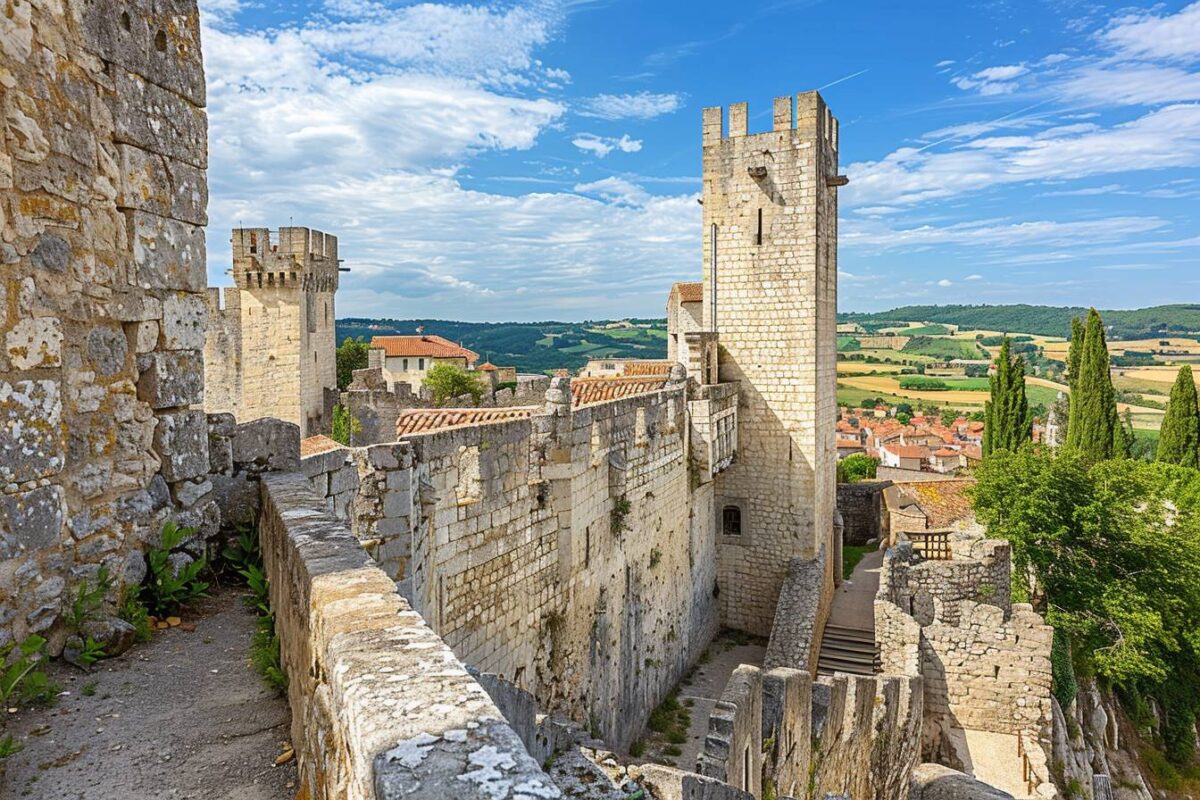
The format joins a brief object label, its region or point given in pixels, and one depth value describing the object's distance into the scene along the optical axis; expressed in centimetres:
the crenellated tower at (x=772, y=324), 1631
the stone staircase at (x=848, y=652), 1520
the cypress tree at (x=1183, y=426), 3238
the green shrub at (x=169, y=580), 428
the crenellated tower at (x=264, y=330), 2941
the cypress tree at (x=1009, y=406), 3288
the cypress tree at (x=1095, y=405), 3212
